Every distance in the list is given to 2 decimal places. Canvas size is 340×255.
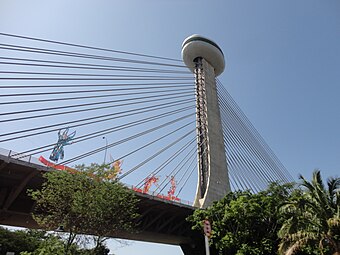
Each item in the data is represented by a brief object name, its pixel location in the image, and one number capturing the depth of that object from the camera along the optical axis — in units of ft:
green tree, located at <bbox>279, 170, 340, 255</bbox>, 47.75
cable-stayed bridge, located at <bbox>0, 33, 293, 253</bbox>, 65.51
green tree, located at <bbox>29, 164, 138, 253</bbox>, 48.60
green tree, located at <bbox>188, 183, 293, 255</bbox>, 65.10
